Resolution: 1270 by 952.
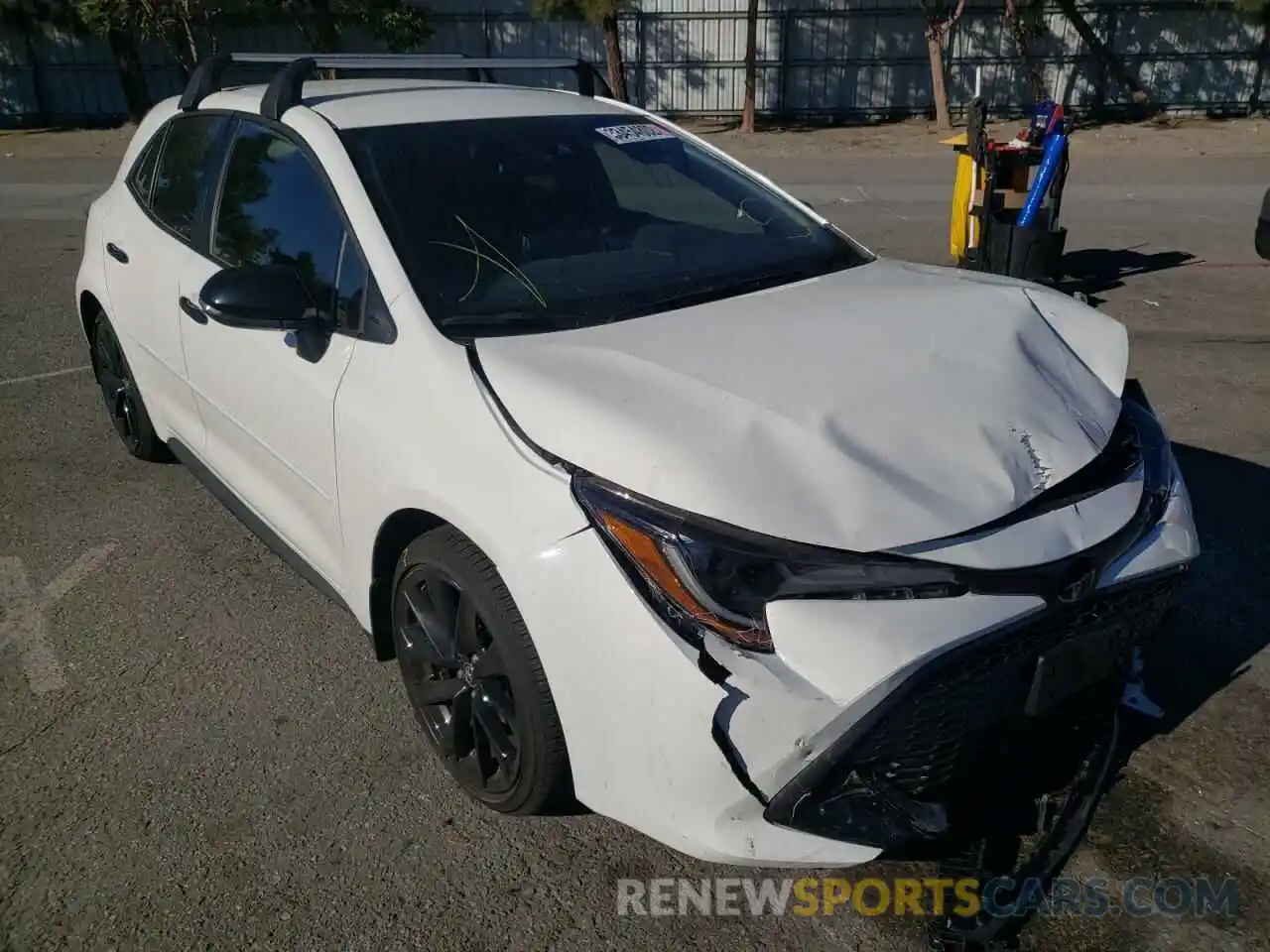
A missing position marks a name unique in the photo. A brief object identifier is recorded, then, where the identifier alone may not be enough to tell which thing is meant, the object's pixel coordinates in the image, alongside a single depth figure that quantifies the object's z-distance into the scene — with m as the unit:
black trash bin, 7.72
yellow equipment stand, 8.21
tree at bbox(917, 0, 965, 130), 18.45
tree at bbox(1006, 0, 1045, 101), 19.47
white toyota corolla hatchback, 2.13
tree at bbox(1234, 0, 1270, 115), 18.20
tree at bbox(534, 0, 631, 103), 18.02
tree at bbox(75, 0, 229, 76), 18.64
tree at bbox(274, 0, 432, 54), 20.03
